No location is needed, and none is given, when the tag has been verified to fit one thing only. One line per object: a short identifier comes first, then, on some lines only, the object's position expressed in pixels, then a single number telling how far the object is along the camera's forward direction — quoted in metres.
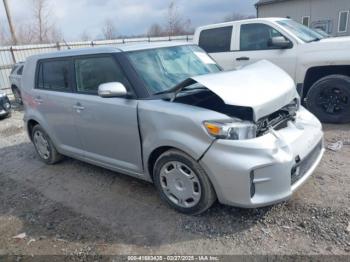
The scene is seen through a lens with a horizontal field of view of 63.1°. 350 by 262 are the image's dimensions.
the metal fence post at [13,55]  13.91
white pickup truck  5.09
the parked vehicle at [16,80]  10.71
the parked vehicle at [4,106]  8.68
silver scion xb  2.50
